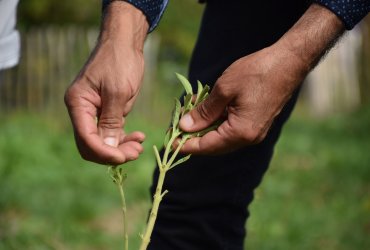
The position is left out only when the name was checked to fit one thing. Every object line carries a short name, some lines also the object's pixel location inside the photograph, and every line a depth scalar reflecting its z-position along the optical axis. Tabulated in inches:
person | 53.4
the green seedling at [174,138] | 52.8
